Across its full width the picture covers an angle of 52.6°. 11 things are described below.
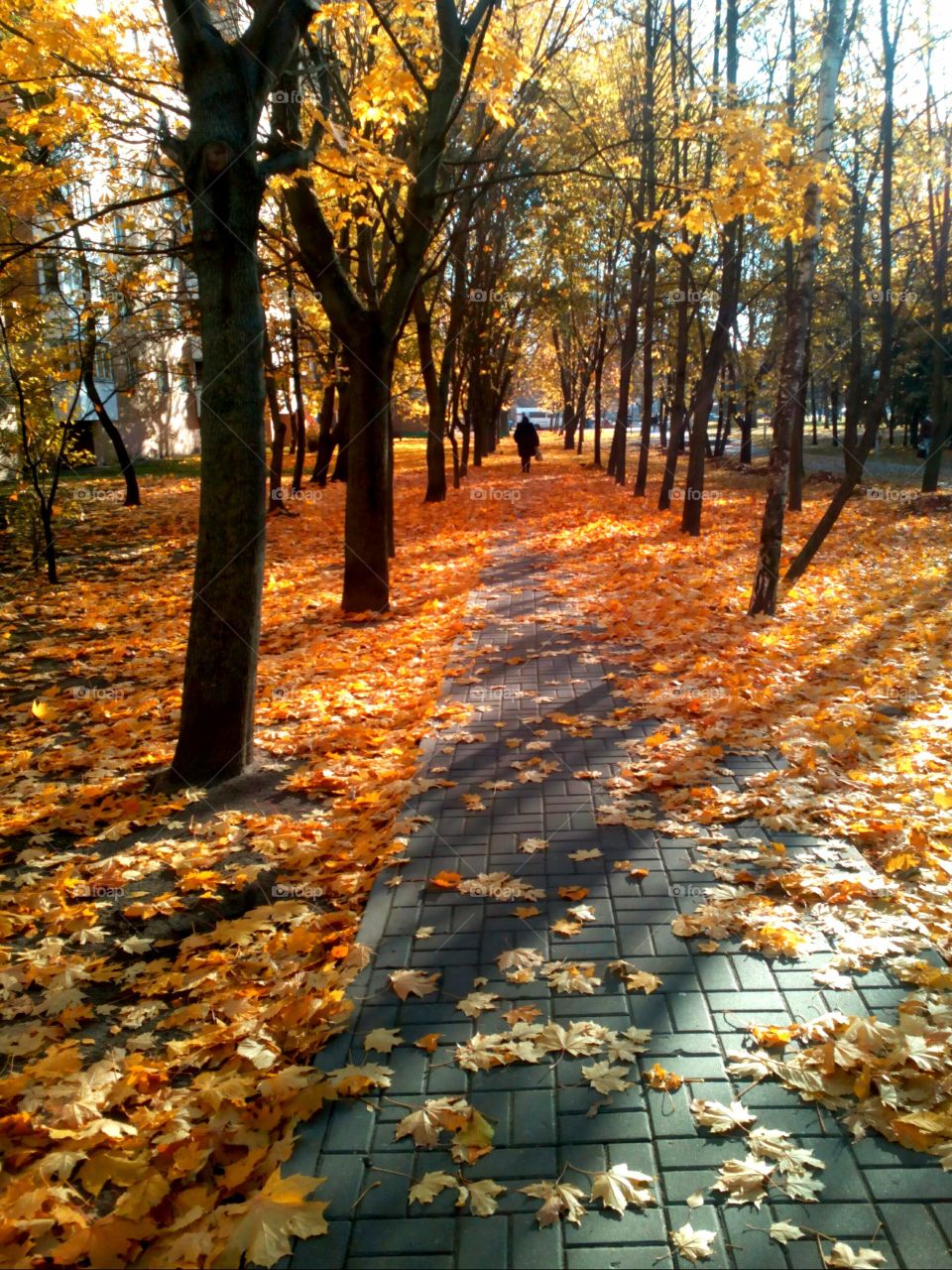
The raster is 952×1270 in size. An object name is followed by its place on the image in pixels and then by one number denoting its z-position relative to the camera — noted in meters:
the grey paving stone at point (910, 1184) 2.60
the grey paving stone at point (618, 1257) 2.44
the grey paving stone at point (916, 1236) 2.42
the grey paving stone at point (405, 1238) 2.50
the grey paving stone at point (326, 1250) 2.48
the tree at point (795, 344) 8.50
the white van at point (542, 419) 106.30
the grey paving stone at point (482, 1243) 2.45
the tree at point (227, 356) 5.26
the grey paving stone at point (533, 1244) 2.46
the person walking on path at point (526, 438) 31.33
